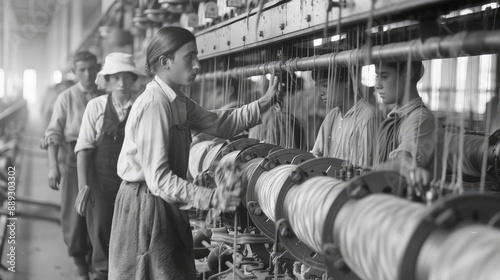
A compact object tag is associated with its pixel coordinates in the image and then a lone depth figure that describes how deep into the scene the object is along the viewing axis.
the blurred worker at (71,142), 4.14
